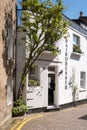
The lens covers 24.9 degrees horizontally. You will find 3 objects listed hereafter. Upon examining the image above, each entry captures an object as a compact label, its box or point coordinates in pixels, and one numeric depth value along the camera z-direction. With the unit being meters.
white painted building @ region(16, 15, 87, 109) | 11.87
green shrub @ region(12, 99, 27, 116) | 10.26
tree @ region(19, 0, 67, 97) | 10.64
